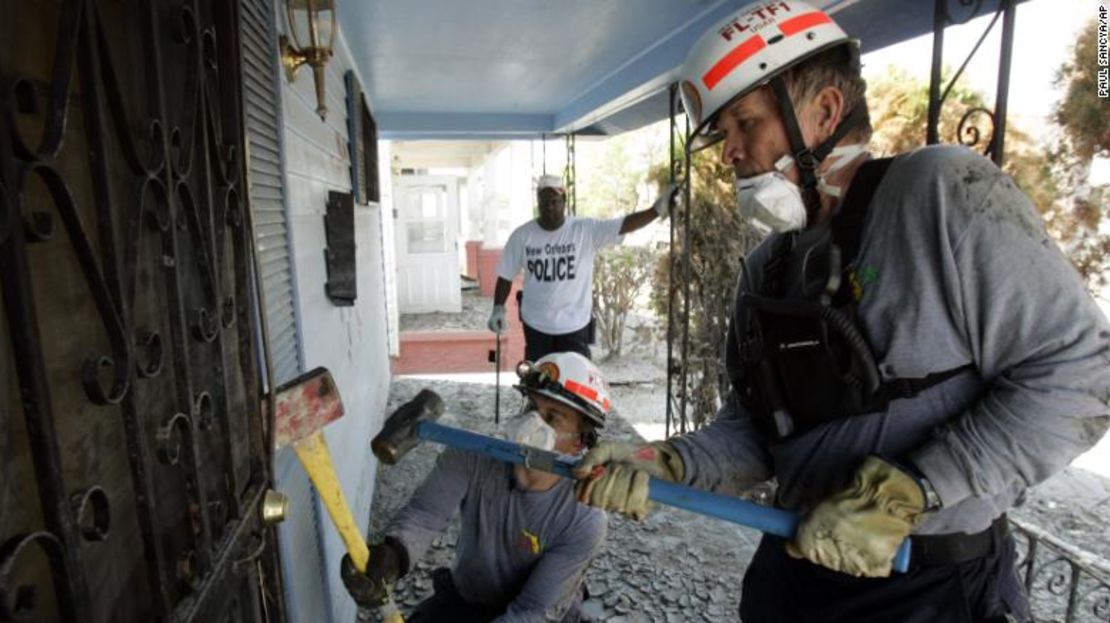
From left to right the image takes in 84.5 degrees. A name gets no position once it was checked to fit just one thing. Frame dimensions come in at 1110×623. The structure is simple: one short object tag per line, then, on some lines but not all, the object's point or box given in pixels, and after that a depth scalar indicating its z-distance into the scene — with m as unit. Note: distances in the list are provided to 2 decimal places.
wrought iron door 0.62
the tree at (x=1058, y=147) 3.84
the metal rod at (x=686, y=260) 4.18
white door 12.91
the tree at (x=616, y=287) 8.72
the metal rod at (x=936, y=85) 2.28
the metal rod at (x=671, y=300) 4.60
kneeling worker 2.04
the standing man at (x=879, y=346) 1.13
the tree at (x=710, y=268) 5.07
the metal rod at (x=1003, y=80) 2.10
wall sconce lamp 2.10
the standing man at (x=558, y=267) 5.00
